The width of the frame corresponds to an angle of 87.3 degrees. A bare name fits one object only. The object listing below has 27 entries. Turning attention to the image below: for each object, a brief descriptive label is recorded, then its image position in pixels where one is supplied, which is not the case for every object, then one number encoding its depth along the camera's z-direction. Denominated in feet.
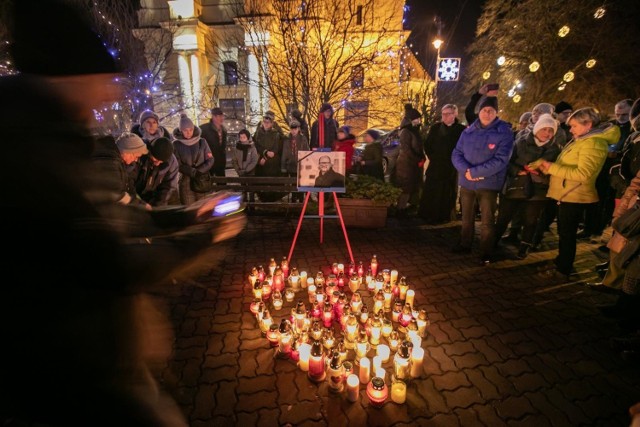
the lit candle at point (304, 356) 10.28
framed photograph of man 17.89
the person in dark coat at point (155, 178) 16.74
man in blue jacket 16.55
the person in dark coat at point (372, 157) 29.43
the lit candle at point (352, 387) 9.01
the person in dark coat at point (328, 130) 27.45
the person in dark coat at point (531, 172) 16.70
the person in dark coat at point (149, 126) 22.24
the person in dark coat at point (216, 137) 28.09
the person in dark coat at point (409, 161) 26.08
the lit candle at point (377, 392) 8.78
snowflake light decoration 48.26
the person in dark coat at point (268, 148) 29.43
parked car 40.98
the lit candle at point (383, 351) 10.31
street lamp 45.29
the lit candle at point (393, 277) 14.89
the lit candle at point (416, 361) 9.95
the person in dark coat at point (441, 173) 23.91
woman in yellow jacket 14.69
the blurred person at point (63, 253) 3.58
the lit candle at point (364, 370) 9.64
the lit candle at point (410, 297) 13.48
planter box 24.12
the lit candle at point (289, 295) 14.04
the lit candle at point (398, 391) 9.07
